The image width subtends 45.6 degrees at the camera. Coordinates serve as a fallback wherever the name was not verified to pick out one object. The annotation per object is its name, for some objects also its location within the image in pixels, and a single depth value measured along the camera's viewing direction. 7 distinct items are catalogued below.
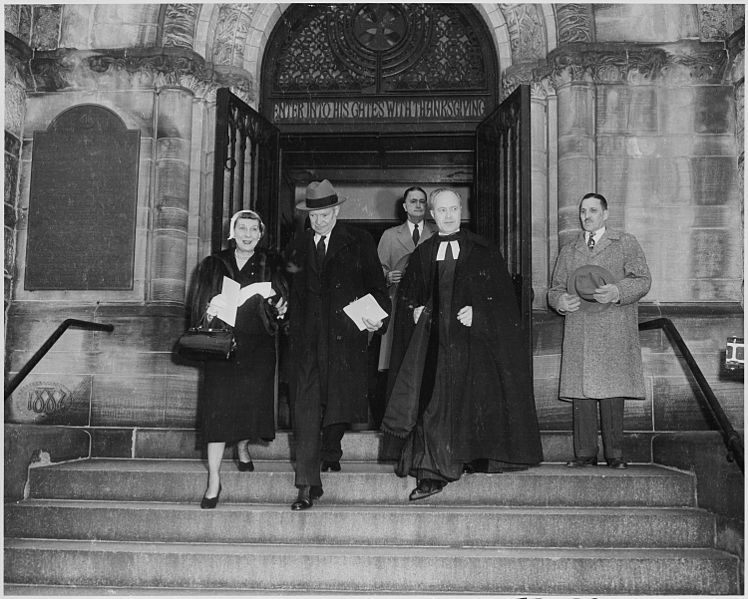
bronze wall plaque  7.70
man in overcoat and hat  5.32
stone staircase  4.72
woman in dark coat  5.44
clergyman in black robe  5.29
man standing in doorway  7.04
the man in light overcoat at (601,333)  6.15
